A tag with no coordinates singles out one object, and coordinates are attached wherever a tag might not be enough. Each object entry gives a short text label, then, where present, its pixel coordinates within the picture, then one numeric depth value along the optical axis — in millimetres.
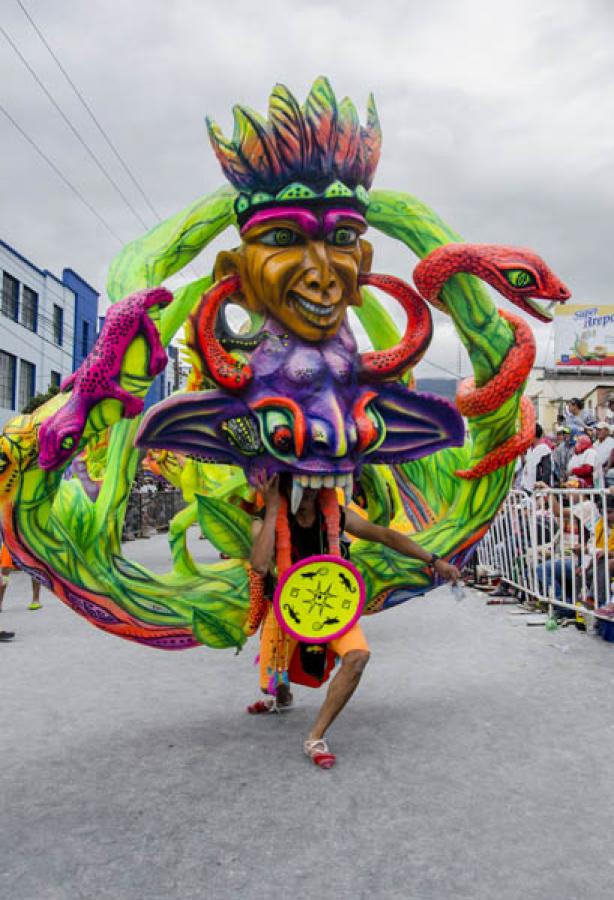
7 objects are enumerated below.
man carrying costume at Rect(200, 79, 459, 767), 3490
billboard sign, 35719
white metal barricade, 6211
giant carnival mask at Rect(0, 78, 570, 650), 3328
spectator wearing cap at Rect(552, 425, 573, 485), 9585
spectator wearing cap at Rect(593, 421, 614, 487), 6442
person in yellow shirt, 6031
